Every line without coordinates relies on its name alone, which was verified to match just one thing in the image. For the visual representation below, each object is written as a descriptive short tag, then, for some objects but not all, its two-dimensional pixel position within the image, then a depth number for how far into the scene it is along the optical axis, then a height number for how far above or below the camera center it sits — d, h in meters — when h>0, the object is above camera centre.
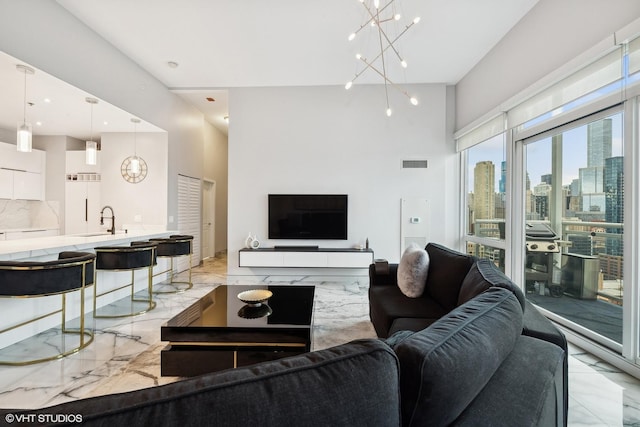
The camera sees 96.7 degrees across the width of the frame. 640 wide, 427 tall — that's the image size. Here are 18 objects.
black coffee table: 1.79 -0.82
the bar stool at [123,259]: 3.01 -0.51
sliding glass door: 2.25 -0.09
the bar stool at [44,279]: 2.11 -0.53
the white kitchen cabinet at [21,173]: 5.06 +0.71
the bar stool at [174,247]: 3.96 -0.50
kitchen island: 2.39 -0.82
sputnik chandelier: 2.95 +2.17
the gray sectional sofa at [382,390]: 0.48 -0.35
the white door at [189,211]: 5.35 +0.02
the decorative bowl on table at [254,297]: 2.23 -0.68
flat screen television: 4.79 -0.05
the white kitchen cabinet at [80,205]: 5.46 +0.12
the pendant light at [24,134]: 2.75 +0.76
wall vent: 4.83 +0.84
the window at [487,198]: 3.76 +0.23
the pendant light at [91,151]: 3.64 +0.78
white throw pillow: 2.43 -0.51
